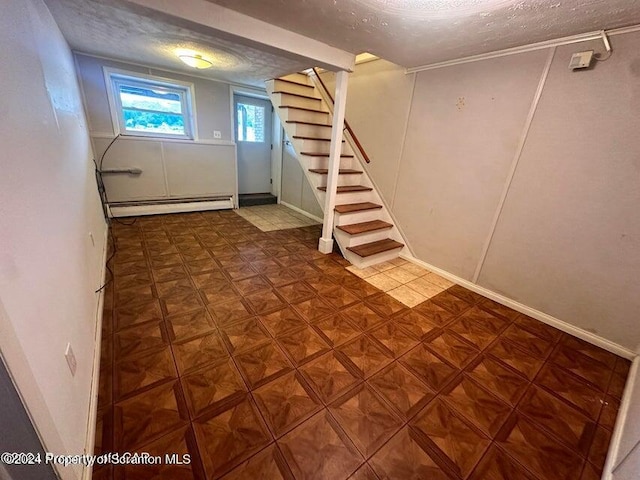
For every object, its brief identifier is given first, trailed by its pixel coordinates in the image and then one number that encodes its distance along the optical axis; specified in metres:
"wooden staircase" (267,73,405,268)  3.01
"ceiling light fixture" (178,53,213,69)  2.76
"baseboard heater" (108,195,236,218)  3.77
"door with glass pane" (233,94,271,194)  4.73
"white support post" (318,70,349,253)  2.65
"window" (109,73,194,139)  3.54
